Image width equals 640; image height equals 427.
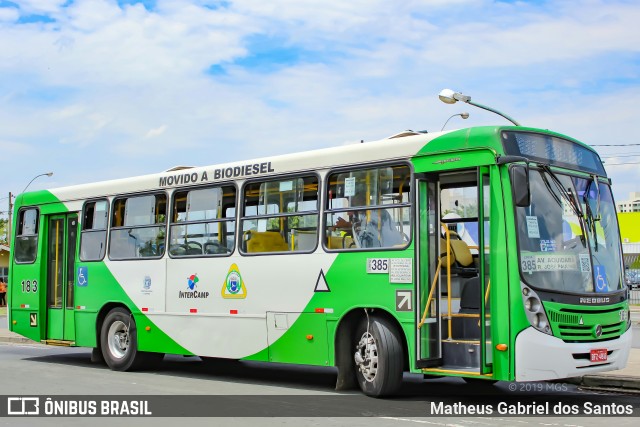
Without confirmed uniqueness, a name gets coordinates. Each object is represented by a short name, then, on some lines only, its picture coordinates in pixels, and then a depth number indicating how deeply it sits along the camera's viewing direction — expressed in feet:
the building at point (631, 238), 199.62
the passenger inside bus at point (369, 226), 34.88
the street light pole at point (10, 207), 180.14
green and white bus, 31.14
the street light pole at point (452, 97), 79.92
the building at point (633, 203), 440.49
